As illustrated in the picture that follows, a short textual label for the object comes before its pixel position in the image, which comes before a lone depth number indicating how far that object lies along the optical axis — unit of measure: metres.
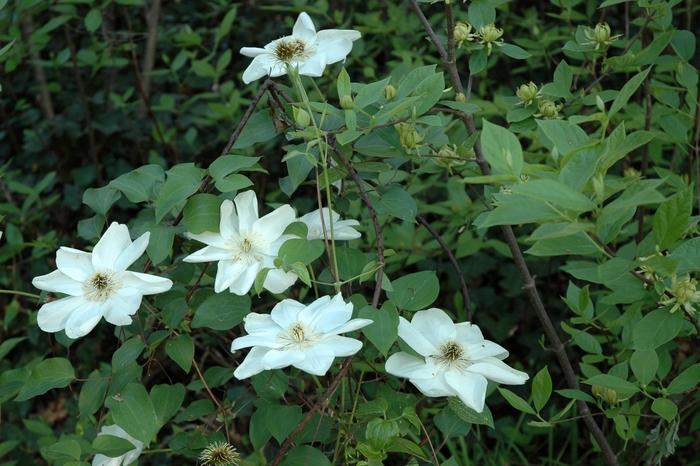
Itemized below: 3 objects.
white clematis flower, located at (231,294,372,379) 1.31
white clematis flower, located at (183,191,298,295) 1.41
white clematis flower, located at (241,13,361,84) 1.53
